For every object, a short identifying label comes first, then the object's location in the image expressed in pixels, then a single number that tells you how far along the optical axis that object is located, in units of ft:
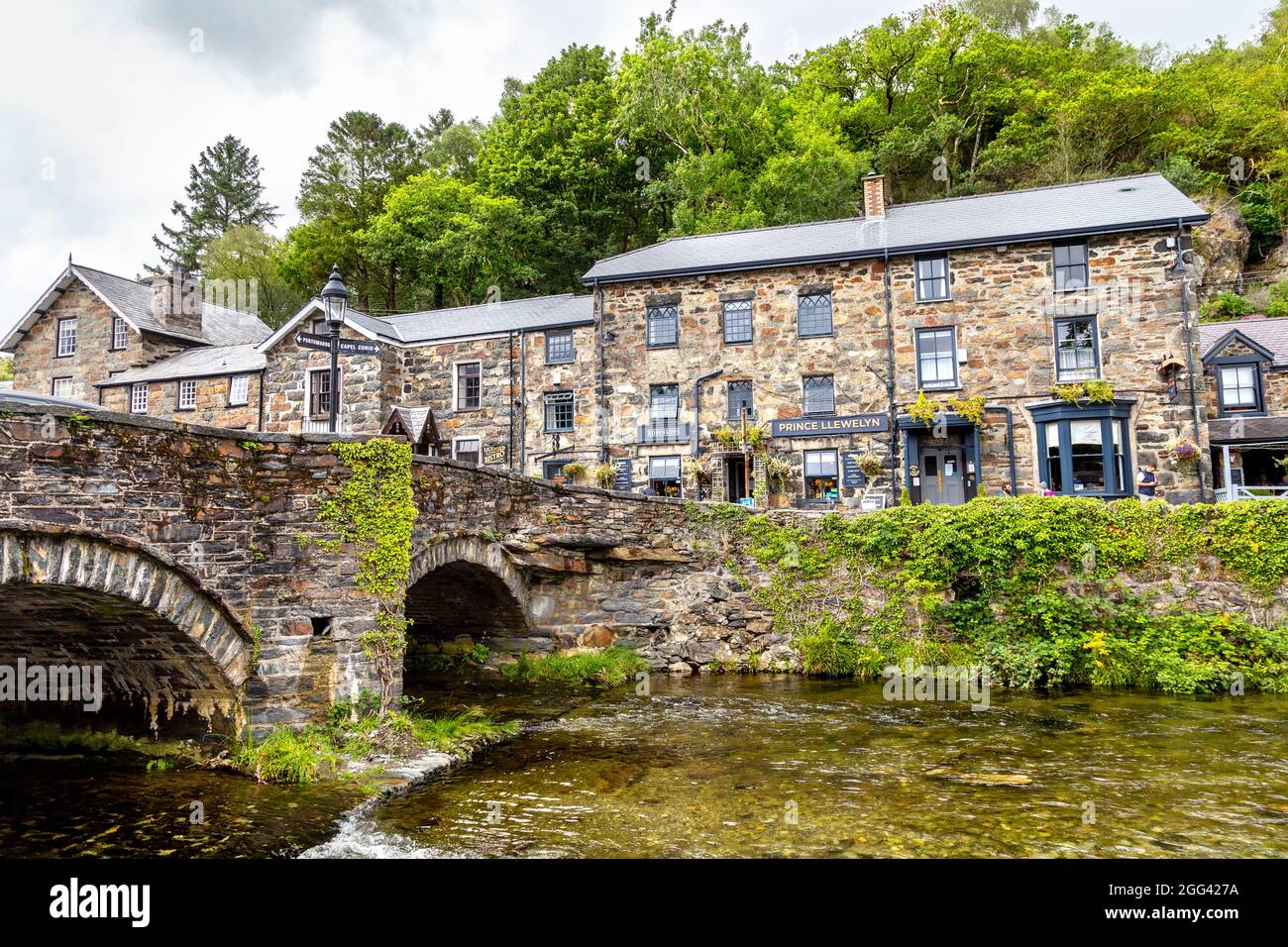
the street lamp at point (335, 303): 35.73
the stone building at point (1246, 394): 82.84
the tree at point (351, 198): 143.55
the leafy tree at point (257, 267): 155.22
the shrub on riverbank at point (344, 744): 29.35
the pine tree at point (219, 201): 185.06
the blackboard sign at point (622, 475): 86.07
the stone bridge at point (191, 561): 24.75
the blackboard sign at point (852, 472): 78.84
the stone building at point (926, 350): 73.31
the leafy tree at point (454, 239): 127.34
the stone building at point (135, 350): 102.89
